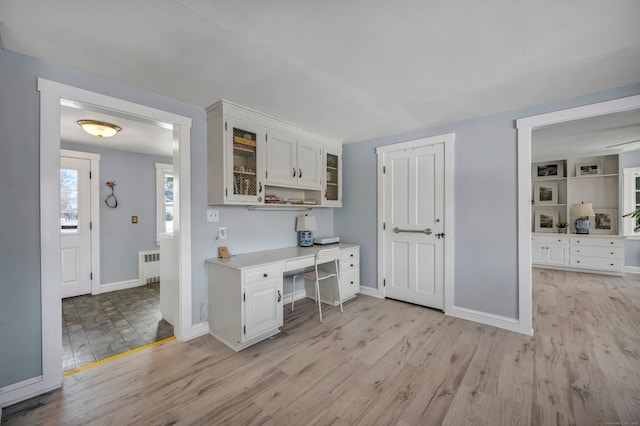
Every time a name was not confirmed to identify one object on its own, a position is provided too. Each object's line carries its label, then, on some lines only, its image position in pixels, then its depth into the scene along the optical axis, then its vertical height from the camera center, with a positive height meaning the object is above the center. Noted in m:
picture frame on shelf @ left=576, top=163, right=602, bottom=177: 5.42 +0.87
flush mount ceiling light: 2.94 +0.97
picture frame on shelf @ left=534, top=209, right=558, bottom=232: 5.95 -0.19
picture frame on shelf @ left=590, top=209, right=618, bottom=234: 5.28 -0.21
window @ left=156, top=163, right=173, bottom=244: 4.79 +0.24
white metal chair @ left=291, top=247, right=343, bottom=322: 3.16 -0.60
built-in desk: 2.42 -0.81
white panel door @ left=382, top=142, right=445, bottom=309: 3.32 -0.16
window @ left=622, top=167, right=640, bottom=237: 5.13 +0.37
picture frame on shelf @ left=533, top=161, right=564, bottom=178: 5.87 +0.94
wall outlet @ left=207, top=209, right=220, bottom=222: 2.82 -0.03
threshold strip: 2.11 -1.25
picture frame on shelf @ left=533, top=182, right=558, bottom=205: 5.93 +0.42
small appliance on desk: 3.83 -0.42
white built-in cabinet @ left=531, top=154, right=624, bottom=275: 5.11 -0.01
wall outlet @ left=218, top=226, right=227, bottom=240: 2.91 -0.23
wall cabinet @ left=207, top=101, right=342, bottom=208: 2.63 +0.60
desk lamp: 3.70 -0.22
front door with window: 3.92 -0.20
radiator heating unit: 4.55 -0.94
